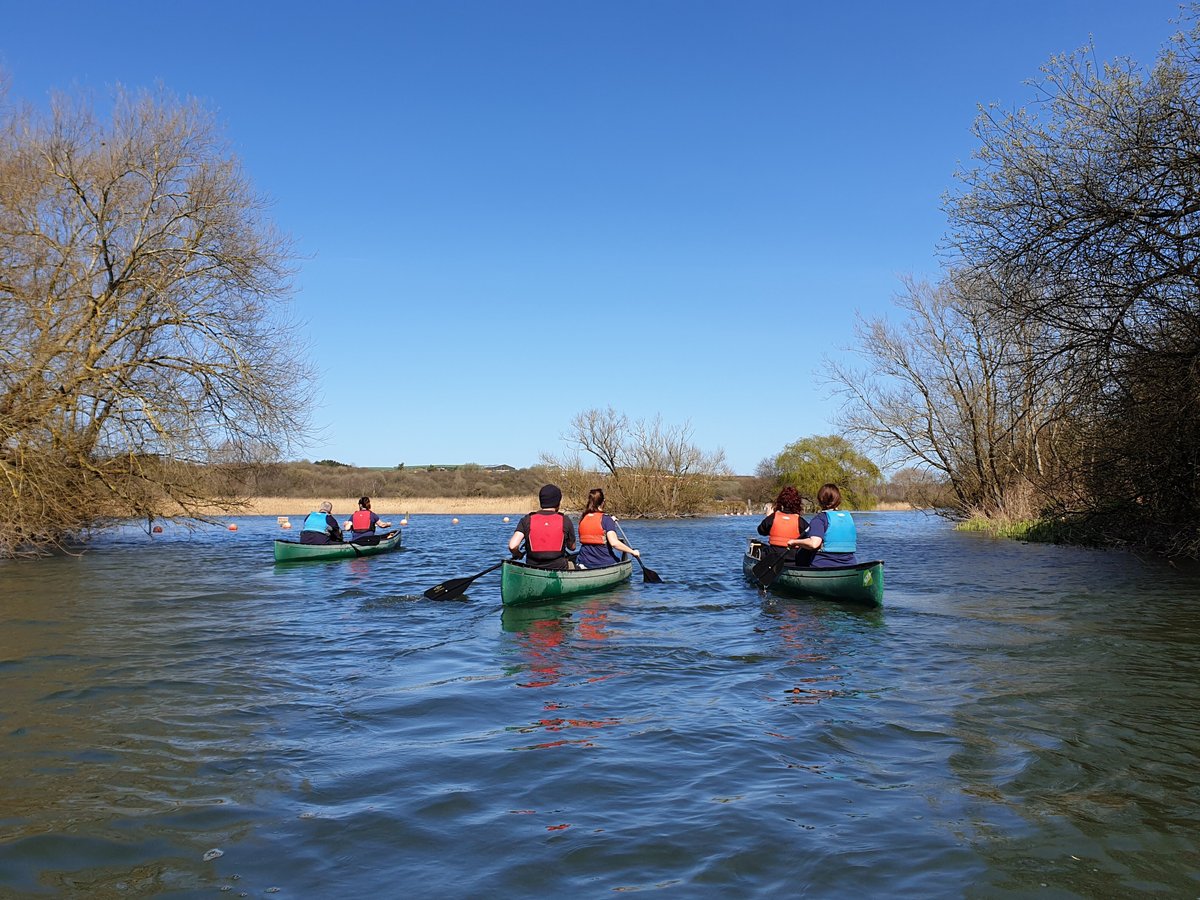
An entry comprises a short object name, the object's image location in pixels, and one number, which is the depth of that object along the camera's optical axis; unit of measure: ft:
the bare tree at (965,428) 91.86
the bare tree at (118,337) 56.68
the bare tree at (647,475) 149.07
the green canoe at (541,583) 37.68
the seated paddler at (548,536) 40.16
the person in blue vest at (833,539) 39.29
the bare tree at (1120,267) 40.42
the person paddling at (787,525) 43.65
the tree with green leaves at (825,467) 167.94
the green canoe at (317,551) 61.87
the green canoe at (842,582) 37.91
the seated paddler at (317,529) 63.00
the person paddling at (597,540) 44.50
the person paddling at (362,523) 69.26
